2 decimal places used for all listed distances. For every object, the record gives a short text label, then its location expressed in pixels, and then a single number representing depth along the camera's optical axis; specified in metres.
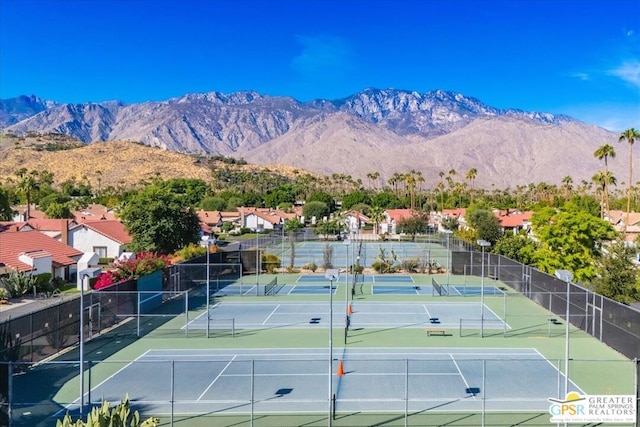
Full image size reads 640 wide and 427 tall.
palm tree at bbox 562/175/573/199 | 121.05
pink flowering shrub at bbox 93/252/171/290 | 33.15
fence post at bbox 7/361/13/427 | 14.47
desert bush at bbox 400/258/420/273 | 53.12
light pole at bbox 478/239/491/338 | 26.92
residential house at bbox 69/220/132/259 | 54.72
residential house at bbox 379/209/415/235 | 105.78
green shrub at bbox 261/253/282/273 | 52.28
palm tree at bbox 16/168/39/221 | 83.12
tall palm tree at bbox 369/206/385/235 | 105.68
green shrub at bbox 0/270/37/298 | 35.86
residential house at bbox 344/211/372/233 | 117.41
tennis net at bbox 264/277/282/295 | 41.09
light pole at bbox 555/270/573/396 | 15.63
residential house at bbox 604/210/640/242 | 73.20
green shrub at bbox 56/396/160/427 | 10.27
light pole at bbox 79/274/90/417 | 15.15
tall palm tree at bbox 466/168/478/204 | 126.57
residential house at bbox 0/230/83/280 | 38.41
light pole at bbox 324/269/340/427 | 18.12
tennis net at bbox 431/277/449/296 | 39.91
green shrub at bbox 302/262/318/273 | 52.38
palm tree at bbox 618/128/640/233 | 67.44
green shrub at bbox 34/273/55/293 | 38.52
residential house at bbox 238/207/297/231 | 109.27
